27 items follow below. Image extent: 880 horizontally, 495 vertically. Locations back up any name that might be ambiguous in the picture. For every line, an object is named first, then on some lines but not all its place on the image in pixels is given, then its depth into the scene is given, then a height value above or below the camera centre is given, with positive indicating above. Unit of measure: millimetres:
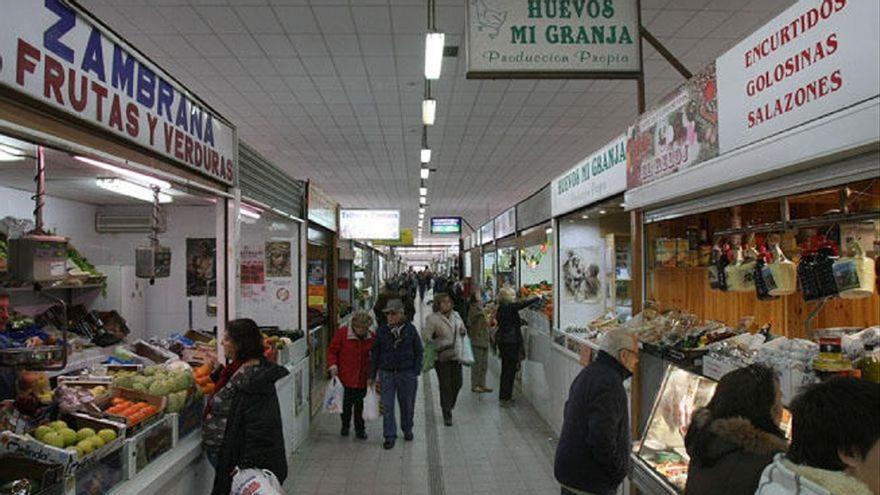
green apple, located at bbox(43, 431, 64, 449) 2768 -779
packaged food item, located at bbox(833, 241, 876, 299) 2566 -60
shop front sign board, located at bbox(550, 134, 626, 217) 4715 +749
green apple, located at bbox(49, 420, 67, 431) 2943 -761
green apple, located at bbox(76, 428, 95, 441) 2914 -793
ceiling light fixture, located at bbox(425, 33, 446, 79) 5246 +1857
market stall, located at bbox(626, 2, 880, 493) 2324 +166
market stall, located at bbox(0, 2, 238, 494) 2381 +42
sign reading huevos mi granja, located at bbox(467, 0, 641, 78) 4113 +1534
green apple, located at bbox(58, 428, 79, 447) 2838 -785
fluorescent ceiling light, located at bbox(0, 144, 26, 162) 3212 +669
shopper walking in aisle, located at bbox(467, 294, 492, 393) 8672 -1076
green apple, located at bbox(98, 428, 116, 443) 2945 -809
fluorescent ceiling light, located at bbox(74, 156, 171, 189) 2893 +514
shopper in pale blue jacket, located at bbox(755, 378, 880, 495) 1720 -515
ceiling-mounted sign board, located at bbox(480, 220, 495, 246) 13562 +739
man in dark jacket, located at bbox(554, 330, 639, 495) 3129 -835
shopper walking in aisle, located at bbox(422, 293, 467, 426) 7219 -921
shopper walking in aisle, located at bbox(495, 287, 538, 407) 8305 -997
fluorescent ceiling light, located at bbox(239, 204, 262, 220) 5697 +532
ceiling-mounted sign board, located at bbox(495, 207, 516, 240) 10342 +741
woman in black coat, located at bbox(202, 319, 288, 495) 3549 -887
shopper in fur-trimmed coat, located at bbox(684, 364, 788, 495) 2166 -630
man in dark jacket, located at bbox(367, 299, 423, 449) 6453 -1018
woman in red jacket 6547 -960
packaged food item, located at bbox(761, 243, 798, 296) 3043 -74
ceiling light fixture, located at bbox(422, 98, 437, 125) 7605 +1946
